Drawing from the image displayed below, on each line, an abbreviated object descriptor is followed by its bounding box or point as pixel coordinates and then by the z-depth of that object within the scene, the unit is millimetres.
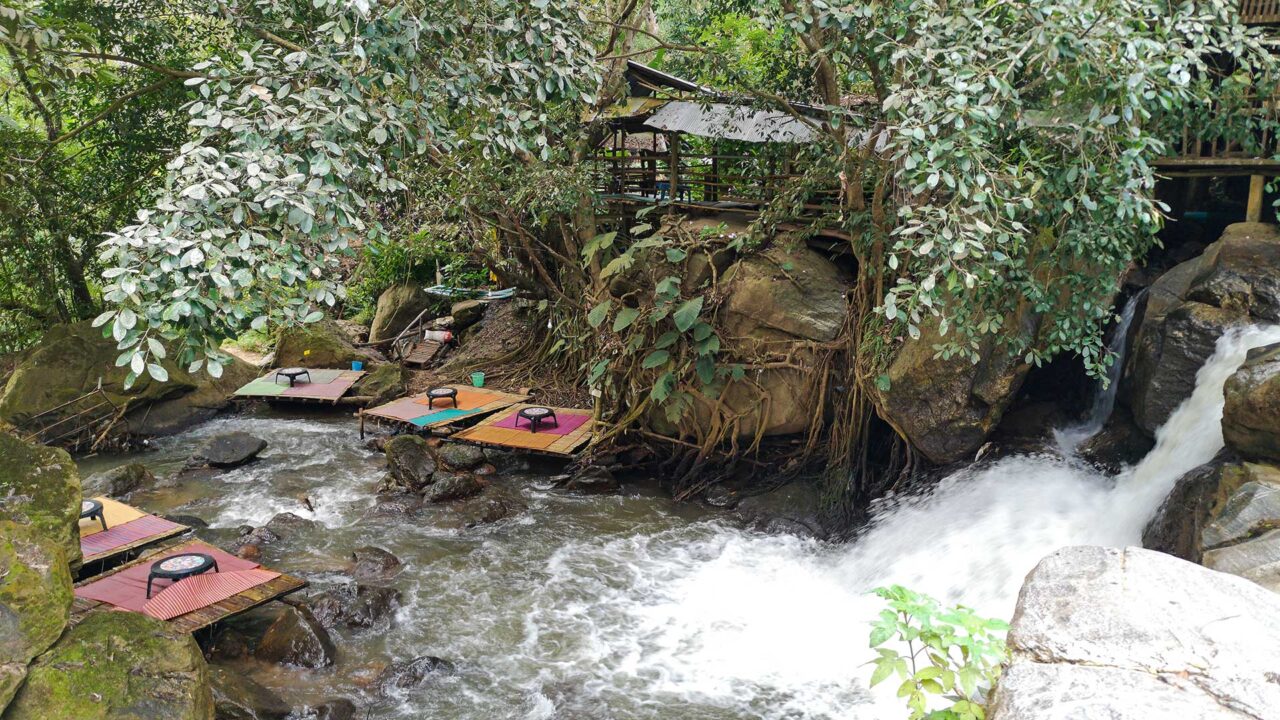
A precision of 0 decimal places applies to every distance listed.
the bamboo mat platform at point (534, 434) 11406
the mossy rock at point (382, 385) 14711
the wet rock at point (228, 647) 7340
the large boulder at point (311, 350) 16203
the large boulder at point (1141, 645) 2971
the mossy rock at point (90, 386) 12922
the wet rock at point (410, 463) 11258
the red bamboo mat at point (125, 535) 7891
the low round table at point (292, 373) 14516
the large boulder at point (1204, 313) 7898
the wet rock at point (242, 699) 6191
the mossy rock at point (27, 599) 4402
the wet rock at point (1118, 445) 8562
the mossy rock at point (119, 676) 4500
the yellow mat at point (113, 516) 8203
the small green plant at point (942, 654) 3385
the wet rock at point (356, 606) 8031
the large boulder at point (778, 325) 10359
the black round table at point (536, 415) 11984
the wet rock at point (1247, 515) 5672
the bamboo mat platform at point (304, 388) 14156
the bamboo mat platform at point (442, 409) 12406
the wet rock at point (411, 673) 7078
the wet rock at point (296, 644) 7328
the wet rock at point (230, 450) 12242
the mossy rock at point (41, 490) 5191
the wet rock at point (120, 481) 11086
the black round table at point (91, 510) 8148
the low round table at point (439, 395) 12961
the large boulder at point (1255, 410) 6043
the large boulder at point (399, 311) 18047
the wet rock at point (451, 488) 10891
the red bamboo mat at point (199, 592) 6773
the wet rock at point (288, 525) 10068
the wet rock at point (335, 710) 6551
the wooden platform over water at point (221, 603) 6500
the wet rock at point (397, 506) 10617
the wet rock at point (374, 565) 9039
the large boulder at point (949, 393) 9000
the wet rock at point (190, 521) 10034
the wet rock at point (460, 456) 12016
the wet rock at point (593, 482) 11342
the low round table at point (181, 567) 7121
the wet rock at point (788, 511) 10078
